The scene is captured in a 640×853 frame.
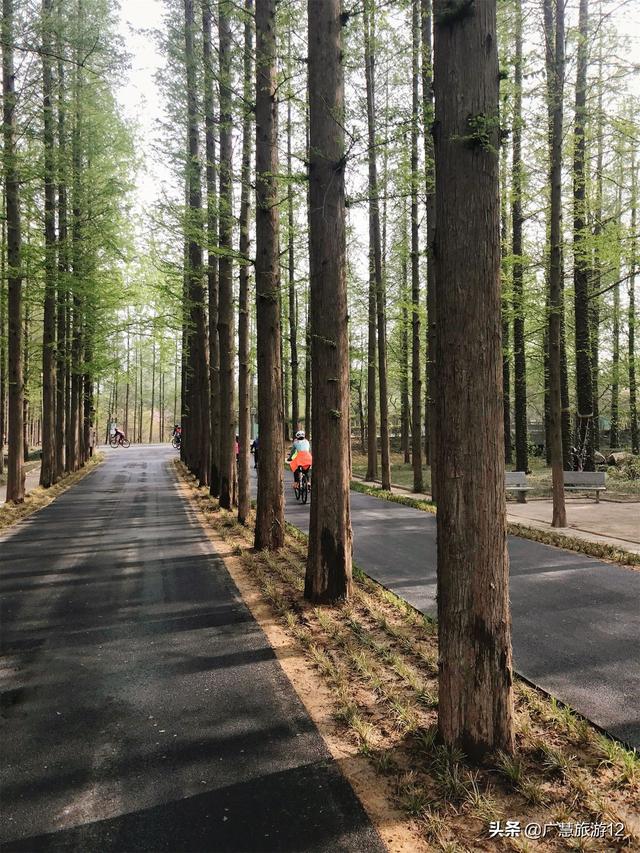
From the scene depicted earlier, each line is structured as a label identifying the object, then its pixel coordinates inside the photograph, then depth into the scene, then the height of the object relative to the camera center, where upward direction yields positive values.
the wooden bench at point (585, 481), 14.11 -1.31
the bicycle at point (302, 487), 14.70 -1.45
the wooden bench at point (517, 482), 14.21 -1.31
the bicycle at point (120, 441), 49.09 -0.74
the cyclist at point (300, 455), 13.77 -0.57
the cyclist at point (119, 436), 48.78 -0.29
